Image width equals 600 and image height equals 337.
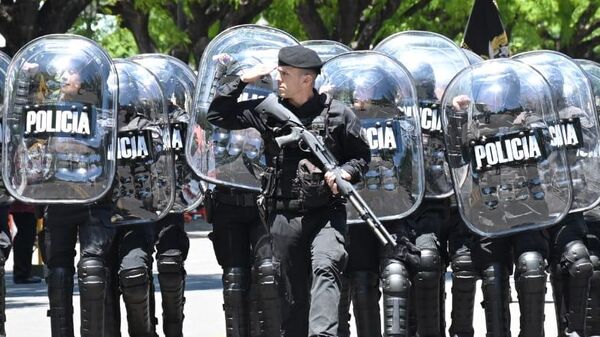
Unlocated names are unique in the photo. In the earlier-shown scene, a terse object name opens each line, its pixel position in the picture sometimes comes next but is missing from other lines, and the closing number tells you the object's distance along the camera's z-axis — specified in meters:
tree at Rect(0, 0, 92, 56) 40.62
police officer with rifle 15.42
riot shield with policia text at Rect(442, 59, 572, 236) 17.52
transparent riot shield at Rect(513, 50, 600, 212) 18.48
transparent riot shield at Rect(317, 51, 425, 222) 17.94
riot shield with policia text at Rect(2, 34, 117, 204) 17.45
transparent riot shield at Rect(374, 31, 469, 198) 18.84
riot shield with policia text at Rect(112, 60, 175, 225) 18.11
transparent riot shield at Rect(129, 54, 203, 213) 19.50
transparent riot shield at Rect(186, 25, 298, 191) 18.14
